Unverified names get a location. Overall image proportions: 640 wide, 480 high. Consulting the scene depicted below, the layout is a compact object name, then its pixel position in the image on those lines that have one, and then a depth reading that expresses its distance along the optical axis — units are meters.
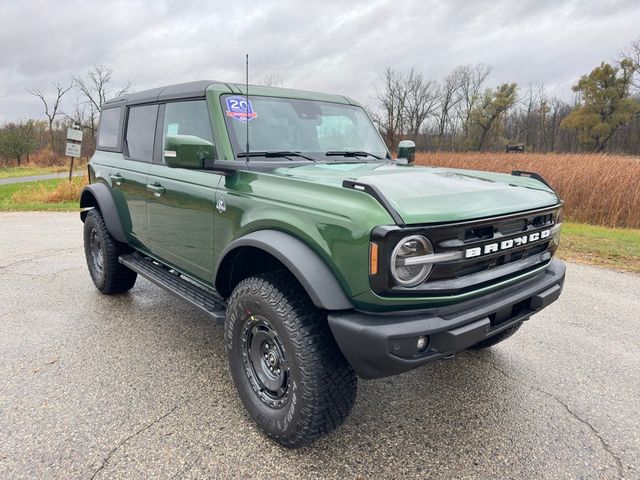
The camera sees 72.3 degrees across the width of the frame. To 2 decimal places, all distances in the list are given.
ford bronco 1.93
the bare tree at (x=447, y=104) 57.50
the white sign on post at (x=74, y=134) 13.31
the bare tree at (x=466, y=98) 57.09
